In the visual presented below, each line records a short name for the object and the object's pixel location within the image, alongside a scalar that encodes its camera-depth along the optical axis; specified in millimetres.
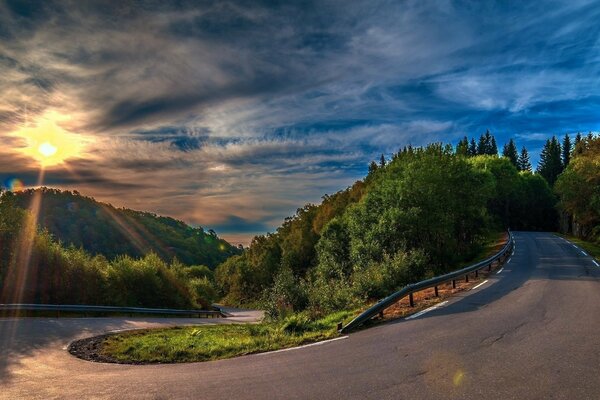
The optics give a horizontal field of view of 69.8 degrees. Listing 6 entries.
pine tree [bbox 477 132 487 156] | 138375
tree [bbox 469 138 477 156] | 139850
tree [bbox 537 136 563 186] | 127688
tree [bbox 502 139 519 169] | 139975
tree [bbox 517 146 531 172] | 145500
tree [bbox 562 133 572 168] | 133688
